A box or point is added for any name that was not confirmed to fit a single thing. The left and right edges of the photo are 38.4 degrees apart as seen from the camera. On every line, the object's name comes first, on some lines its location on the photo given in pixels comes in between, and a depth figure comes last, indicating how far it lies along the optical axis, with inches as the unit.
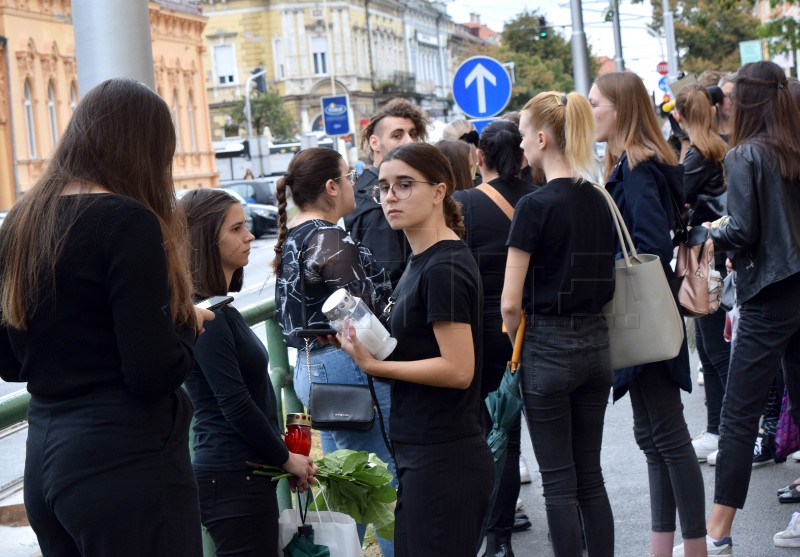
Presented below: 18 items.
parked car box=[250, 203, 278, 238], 1514.5
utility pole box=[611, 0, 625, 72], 1483.0
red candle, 166.6
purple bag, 263.4
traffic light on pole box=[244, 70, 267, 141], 2706.9
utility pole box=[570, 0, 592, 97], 798.5
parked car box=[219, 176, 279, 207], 1630.2
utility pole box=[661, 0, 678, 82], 1680.6
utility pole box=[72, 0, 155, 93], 189.8
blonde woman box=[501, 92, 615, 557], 178.1
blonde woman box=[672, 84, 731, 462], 253.1
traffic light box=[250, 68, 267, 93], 3127.5
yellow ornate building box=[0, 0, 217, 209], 1605.6
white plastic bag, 159.0
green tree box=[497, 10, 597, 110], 3021.7
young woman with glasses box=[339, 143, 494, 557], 145.3
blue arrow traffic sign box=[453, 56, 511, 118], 589.9
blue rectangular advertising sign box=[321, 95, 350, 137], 1077.8
